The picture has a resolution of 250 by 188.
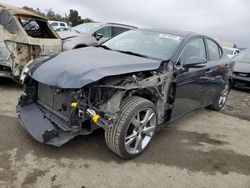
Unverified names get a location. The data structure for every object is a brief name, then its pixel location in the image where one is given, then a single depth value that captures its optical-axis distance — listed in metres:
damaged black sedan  2.14
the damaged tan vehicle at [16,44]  3.89
